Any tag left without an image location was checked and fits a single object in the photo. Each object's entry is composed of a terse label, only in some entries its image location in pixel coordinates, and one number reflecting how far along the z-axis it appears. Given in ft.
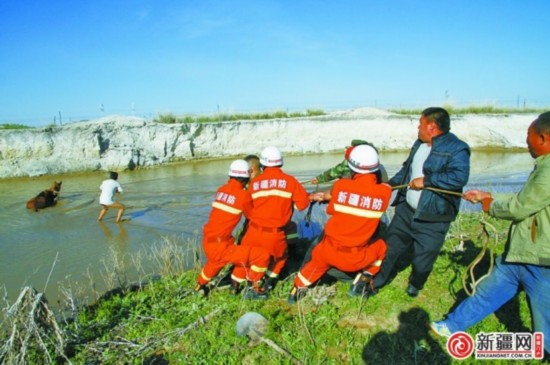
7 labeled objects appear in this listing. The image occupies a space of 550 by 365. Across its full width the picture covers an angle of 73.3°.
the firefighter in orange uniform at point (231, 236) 14.84
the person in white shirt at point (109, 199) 31.74
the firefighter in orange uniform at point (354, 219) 12.96
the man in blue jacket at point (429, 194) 12.94
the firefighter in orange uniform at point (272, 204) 14.96
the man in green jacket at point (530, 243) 9.11
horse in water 35.55
